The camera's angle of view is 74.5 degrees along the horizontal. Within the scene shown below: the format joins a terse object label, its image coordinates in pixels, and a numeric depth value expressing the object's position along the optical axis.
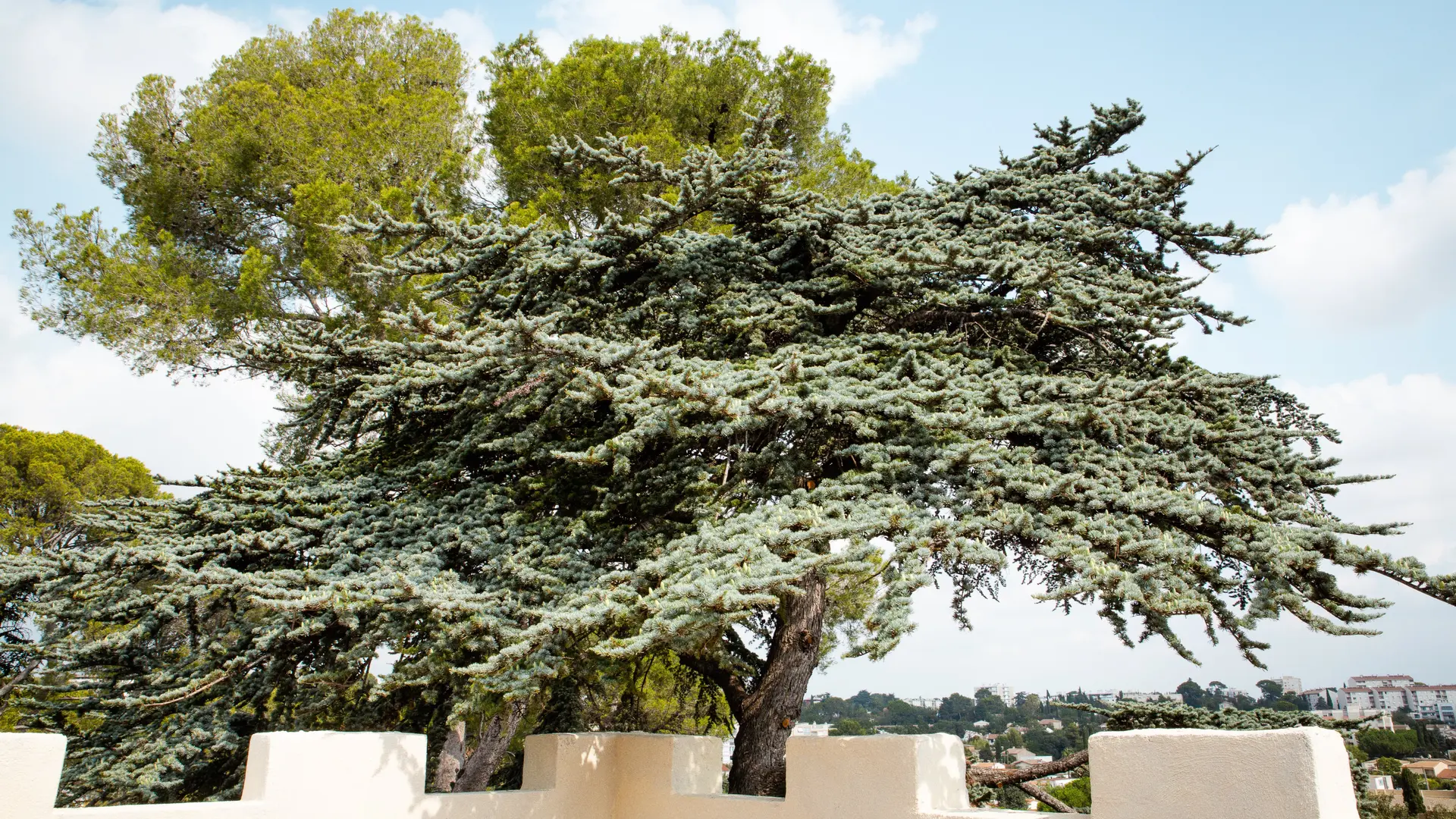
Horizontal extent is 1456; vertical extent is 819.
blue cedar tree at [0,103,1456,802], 5.92
